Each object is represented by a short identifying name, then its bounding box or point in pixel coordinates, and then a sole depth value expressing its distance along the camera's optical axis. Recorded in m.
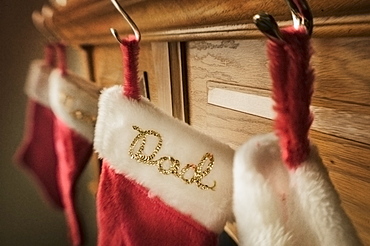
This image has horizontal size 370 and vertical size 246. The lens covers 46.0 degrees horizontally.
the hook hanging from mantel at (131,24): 0.47
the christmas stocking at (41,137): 0.91
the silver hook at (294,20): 0.26
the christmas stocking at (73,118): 0.73
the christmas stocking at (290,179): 0.28
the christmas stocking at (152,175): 0.39
